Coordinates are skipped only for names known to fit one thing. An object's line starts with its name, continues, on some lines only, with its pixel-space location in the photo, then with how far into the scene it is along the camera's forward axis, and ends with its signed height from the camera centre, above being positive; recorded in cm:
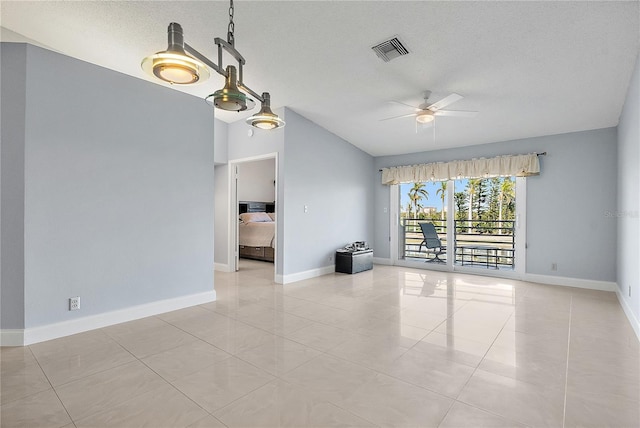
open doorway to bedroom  586 -2
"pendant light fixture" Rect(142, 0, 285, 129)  168 +82
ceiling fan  367 +124
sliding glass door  547 -20
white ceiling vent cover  299 +163
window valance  510 +81
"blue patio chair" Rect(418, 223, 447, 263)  611 -51
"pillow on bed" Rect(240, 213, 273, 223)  733 -10
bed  668 -52
